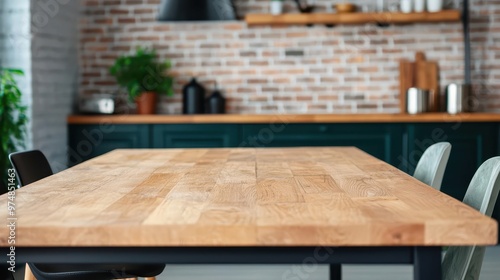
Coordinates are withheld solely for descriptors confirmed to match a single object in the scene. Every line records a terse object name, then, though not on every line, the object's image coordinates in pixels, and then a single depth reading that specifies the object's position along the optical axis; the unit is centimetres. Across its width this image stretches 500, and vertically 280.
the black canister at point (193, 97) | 567
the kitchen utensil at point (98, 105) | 550
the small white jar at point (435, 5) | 552
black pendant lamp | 421
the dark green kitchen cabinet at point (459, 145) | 517
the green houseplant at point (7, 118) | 417
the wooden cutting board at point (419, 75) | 571
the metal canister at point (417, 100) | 544
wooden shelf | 553
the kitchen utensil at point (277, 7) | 560
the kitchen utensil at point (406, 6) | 555
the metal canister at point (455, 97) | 546
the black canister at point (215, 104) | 566
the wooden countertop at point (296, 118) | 514
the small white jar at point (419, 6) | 555
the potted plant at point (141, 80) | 561
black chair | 240
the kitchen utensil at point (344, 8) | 560
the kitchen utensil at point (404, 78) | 572
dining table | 151
